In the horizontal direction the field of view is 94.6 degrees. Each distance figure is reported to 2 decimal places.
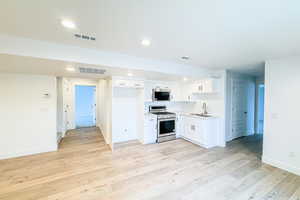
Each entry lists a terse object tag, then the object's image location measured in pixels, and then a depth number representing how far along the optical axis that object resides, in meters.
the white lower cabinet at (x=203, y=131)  4.34
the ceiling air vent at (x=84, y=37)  2.07
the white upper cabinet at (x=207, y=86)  4.51
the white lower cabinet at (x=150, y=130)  4.62
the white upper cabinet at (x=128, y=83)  4.19
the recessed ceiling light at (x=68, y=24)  1.70
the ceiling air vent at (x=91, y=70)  3.19
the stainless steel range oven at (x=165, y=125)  4.80
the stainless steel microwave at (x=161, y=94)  5.04
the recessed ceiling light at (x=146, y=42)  2.23
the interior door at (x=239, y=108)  5.09
